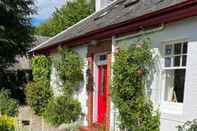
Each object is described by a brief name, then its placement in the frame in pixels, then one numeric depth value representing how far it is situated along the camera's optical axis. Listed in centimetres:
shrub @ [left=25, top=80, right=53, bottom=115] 1095
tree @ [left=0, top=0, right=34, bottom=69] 1468
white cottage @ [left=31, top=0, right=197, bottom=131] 480
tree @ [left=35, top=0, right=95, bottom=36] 2665
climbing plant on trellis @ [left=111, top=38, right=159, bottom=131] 561
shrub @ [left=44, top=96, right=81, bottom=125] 814
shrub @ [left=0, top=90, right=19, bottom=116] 840
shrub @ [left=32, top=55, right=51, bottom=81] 1159
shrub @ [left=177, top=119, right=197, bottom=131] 416
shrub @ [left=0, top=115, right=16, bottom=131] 462
